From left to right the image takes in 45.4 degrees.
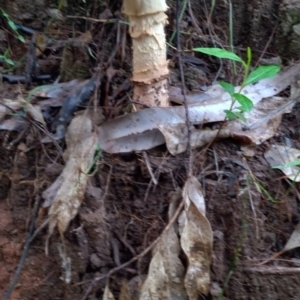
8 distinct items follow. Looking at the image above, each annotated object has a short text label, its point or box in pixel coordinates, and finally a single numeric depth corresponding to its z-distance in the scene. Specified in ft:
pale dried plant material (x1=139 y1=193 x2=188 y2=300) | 0.66
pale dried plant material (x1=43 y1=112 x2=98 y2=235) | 0.71
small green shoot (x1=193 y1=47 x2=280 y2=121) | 0.70
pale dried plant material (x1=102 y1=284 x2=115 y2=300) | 0.68
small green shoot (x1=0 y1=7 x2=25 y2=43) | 0.95
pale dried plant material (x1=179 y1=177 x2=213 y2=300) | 0.66
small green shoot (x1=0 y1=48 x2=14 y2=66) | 0.92
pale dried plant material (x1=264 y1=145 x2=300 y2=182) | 0.72
